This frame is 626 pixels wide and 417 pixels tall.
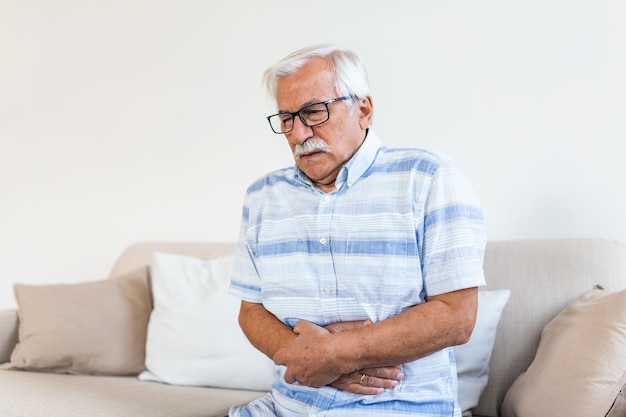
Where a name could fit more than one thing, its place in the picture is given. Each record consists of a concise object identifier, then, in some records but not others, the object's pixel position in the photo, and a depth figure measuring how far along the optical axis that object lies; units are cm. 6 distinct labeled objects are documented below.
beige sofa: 198
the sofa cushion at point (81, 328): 250
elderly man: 151
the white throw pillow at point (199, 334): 228
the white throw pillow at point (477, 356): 196
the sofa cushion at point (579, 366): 161
